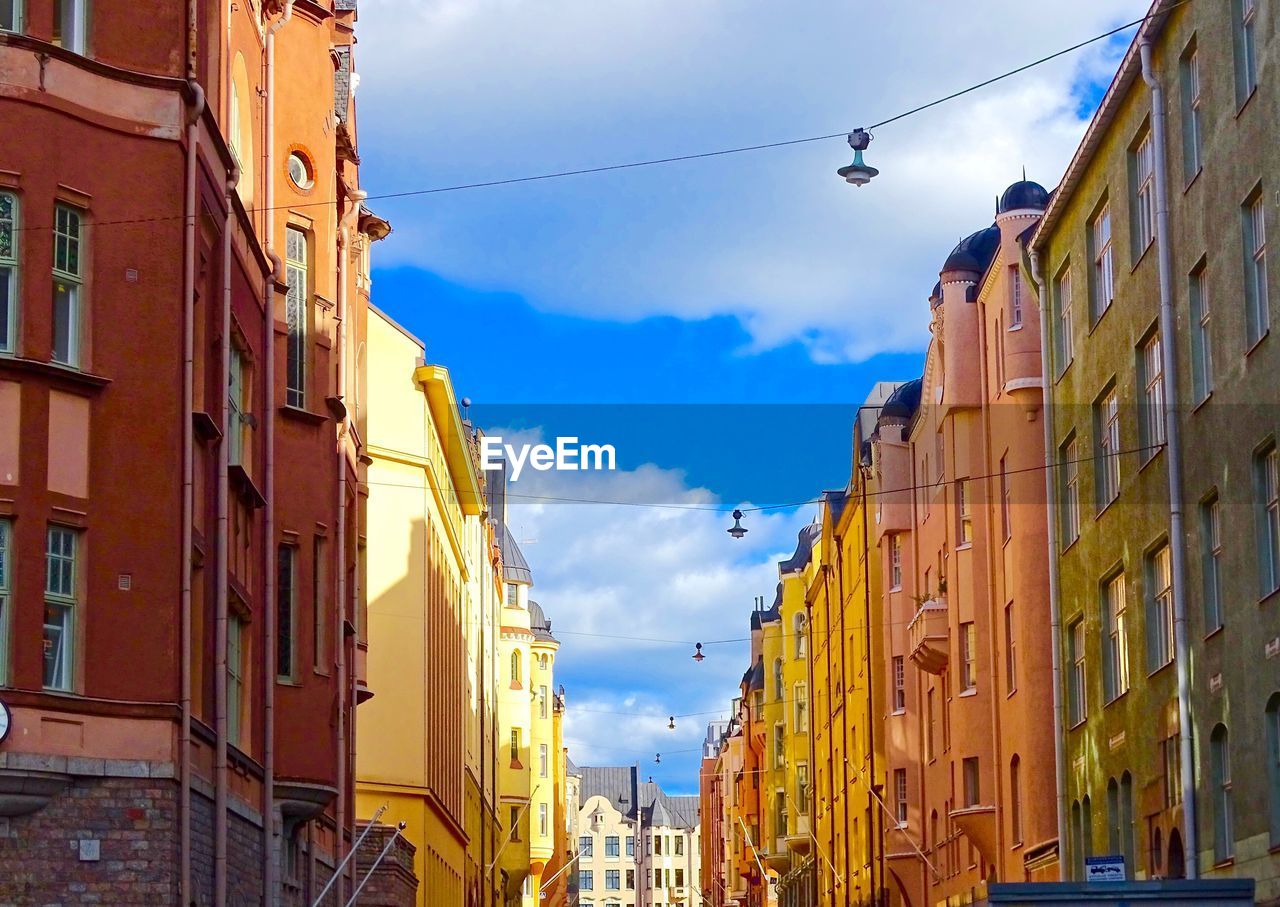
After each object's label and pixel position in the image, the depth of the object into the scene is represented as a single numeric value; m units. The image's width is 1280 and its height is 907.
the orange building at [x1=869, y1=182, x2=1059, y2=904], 39.38
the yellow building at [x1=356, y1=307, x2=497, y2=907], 49.06
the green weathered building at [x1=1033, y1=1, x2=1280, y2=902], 24.78
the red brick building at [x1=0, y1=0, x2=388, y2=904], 21.03
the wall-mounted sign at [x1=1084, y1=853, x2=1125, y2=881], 21.41
